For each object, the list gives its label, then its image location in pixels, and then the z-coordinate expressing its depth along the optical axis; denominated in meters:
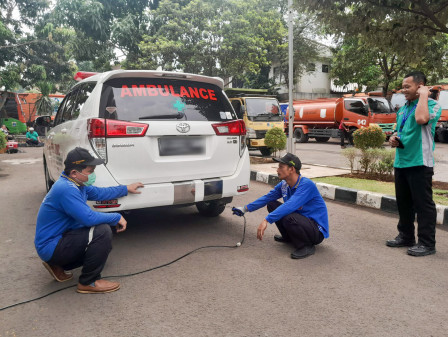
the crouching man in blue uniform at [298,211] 3.50
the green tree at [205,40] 17.88
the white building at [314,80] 34.03
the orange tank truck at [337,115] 16.73
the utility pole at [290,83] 8.24
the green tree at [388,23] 6.25
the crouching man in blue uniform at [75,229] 2.71
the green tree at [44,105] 26.56
